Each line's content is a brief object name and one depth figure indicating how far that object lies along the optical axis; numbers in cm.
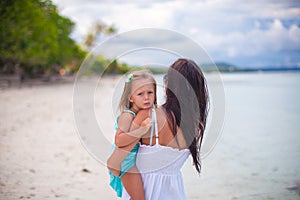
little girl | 172
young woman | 182
